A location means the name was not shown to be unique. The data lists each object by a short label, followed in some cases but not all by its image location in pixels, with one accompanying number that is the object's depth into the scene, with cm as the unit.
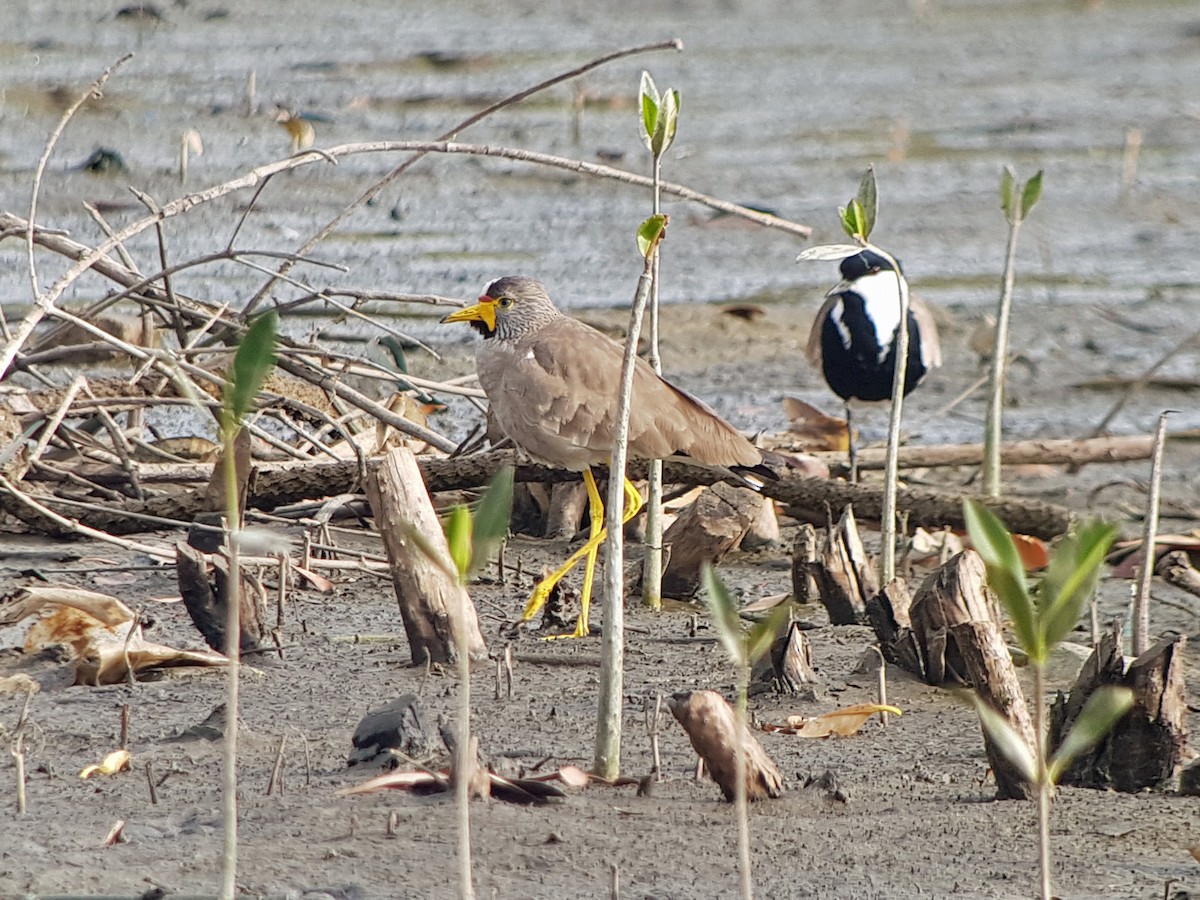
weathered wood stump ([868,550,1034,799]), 686
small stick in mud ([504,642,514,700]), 739
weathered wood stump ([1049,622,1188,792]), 638
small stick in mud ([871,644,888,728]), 728
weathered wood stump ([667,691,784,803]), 586
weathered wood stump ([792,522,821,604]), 917
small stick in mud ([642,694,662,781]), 630
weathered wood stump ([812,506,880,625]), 899
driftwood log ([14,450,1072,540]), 934
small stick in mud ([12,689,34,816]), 580
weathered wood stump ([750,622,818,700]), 755
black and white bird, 1422
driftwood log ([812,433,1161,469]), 1142
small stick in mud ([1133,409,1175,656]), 639
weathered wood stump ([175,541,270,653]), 769
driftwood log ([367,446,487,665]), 771
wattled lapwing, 896
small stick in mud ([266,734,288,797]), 595
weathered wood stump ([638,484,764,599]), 937
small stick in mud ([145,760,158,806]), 593
